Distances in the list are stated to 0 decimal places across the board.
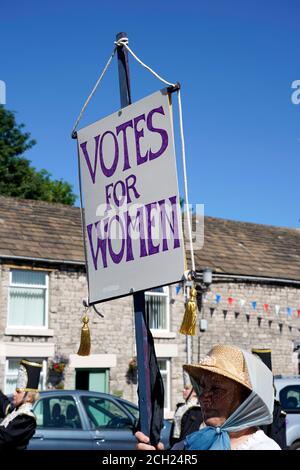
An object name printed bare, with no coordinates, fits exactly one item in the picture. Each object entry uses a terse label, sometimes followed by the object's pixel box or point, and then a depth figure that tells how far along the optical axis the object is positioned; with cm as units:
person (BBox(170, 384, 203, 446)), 727
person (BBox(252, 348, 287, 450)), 622
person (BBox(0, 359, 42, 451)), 545
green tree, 3569
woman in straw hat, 297
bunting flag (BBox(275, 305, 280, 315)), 2281
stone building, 1830
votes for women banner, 365
